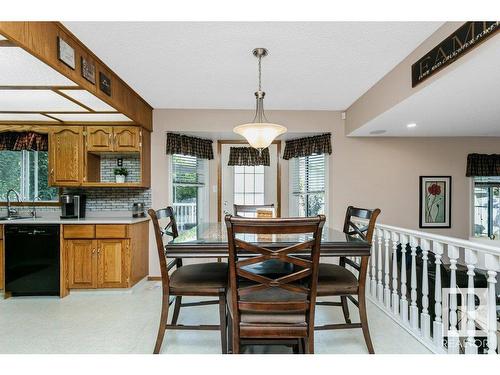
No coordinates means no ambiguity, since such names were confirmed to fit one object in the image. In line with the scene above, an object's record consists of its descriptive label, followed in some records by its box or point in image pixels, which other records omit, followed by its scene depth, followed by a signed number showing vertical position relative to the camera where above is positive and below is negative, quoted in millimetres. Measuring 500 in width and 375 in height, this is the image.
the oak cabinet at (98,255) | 3133 -790
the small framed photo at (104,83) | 2457 +946
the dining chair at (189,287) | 1810 -675
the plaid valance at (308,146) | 3865 +604
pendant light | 2273 +483
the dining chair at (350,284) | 1861 -673
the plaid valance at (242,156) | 4586 +513
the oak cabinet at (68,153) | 3420 +416
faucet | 3491 -287
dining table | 1682 -366
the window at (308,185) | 4055 +26
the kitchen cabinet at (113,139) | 3455 +606
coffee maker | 3432 -251
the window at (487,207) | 4145 -306
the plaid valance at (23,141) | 3490 +577
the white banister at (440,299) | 1485 -883
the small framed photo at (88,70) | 2174 +954
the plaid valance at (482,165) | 4004 +322
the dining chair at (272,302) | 1310 -596
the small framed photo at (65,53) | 1858 +939
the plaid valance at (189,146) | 3809 +602
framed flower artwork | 3992 -220
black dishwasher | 3037 -818
